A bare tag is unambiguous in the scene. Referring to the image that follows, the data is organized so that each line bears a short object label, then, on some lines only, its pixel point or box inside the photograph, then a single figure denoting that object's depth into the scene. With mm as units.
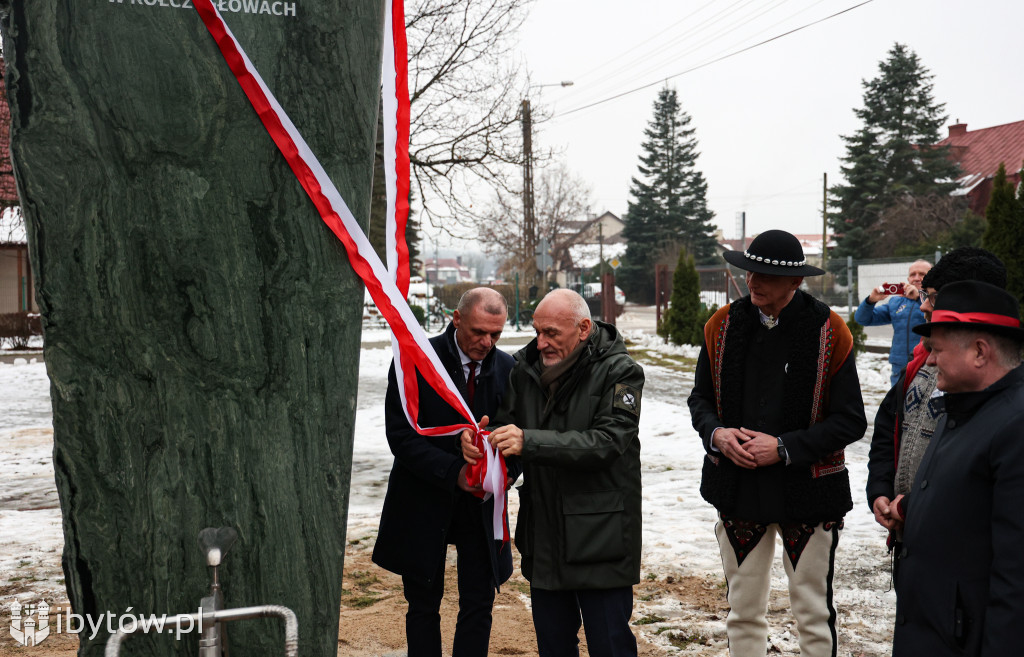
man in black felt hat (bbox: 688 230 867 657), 3098
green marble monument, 1921
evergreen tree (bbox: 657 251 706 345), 17969
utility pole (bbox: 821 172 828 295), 40316
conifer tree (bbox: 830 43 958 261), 36625
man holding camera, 6141
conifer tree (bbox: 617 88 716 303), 49625
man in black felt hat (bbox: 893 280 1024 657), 1956
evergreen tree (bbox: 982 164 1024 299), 9266
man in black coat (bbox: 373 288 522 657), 3125
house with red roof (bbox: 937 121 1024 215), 36156
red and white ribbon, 1976
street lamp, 23969
